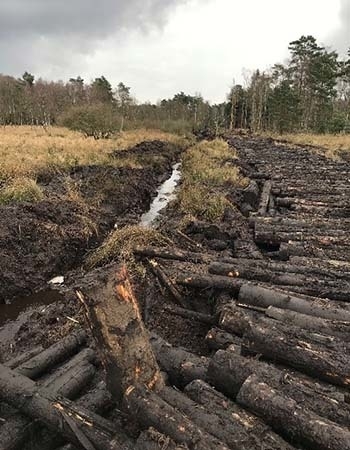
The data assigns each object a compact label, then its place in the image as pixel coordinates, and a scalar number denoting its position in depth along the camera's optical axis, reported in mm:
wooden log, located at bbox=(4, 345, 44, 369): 4817
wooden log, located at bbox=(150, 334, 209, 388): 4211
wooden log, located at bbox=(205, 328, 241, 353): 4617
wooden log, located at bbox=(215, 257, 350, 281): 6172
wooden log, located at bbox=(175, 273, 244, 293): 5961
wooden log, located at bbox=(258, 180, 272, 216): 11598
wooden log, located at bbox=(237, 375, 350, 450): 3041
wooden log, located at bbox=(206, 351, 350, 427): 3346
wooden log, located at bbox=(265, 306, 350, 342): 4465
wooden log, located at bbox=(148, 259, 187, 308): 6516
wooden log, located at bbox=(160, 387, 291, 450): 3137
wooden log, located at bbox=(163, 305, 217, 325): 5820
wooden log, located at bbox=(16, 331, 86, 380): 4688
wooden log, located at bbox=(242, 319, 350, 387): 3766
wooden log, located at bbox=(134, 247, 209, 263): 7480
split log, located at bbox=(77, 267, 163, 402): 3148
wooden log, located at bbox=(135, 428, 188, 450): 2982
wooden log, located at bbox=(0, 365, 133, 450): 3297
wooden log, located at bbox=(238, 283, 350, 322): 4879
